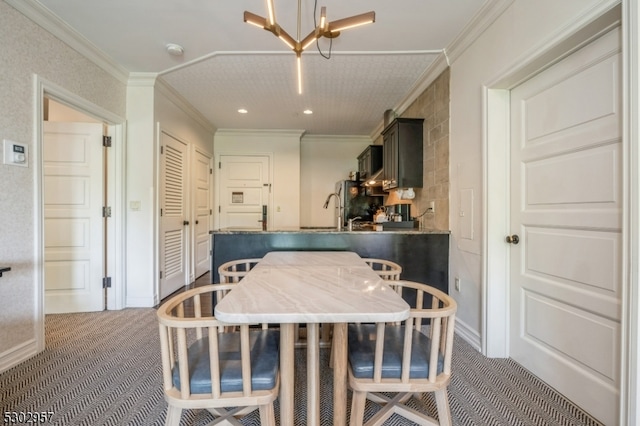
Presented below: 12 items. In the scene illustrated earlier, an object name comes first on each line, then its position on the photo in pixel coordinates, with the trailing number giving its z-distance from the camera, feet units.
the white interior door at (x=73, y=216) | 9.52
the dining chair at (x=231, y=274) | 5.96
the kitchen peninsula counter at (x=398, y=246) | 8.99
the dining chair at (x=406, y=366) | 3.59
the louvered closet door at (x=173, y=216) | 11.60
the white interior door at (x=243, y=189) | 17.83
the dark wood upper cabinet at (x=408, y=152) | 10.88
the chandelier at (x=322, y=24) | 4.89
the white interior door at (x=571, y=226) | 4.62
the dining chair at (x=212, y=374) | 3.29
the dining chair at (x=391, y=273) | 6.15
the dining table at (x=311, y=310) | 3.20
